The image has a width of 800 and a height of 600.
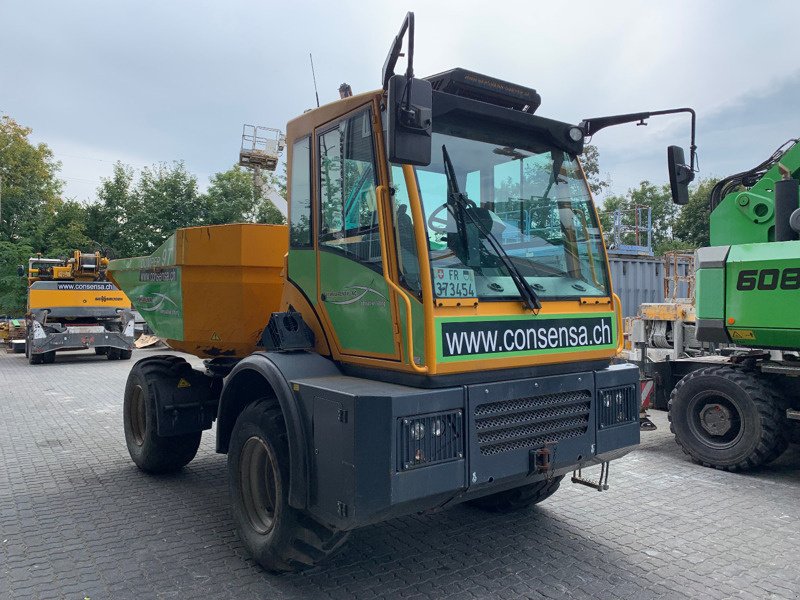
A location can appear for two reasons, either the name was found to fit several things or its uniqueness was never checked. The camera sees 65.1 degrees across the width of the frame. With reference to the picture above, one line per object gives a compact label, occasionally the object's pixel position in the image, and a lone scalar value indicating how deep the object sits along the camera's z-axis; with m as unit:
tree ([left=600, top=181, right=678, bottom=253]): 35.56
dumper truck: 3.22
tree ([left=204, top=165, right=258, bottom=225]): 27.06
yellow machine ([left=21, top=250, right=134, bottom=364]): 16.58
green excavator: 5.79
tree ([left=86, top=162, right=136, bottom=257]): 29.23
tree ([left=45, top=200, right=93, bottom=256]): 27.31
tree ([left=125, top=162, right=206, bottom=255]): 26.72
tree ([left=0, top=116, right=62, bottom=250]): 27.67
